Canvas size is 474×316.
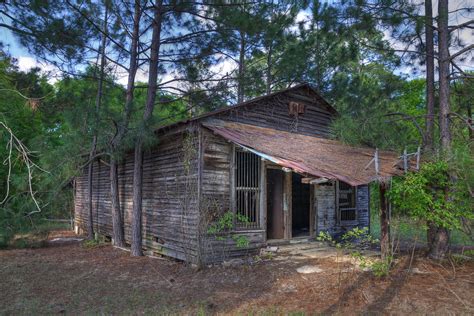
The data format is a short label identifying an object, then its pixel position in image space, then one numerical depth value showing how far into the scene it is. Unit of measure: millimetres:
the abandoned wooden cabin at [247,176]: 7594
